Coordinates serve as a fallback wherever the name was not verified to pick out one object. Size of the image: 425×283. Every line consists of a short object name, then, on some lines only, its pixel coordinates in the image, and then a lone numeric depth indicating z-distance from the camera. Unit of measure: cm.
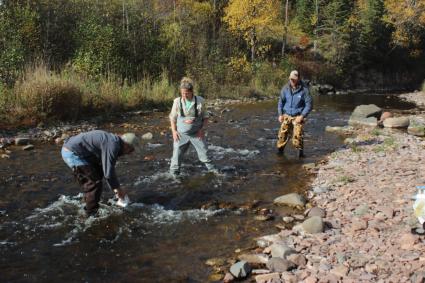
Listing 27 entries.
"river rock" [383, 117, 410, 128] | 1592
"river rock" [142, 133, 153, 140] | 1355
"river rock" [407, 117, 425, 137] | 1456
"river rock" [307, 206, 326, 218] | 705
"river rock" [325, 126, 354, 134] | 1516
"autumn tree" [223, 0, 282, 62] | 3366
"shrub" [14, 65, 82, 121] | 1473
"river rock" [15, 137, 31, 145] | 1226
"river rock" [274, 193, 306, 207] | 768
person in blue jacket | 1109
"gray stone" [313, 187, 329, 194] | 834
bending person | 664
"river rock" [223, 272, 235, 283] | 511
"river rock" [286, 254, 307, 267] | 541
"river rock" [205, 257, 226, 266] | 559
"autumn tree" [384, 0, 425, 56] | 4231
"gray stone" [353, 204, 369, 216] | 697
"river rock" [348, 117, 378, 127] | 1660
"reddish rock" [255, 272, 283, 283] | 504
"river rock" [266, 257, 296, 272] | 529
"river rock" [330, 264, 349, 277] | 505
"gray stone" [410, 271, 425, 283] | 467
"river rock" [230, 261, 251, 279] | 517
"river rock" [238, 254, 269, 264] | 559
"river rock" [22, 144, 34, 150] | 1182
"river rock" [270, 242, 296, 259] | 559
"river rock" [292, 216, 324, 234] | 635
